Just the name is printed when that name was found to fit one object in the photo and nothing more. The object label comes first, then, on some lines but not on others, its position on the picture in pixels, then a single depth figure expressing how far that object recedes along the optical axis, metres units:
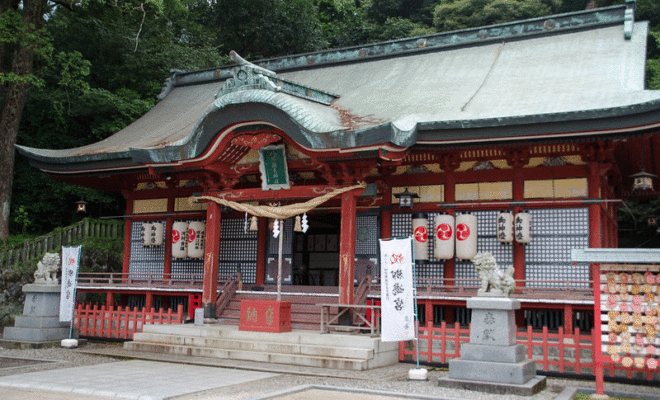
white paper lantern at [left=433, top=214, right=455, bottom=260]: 11.95
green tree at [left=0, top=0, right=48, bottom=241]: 17.72
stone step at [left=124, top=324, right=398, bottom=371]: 9.85
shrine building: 10.84
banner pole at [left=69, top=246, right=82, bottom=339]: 12.80
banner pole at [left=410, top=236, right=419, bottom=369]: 9.43
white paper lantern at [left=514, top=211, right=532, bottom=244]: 11.37
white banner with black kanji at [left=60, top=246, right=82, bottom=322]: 12.87
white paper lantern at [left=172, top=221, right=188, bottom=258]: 14.87
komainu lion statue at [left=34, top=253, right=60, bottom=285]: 13.32
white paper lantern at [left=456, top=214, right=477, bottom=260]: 11.80
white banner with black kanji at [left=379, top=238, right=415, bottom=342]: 9.43
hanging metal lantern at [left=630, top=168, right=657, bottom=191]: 11.49
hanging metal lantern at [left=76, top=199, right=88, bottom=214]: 16.92
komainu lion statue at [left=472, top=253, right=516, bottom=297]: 8.48
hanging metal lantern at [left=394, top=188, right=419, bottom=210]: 12.02
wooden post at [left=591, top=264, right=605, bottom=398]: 7.84
